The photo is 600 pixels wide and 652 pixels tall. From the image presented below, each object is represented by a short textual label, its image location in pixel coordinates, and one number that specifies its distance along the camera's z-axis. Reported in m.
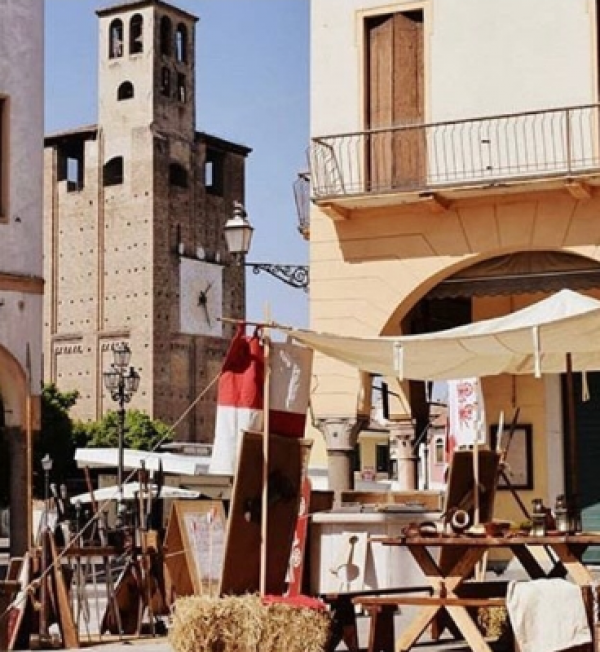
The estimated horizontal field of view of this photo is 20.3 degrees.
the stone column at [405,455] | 21.56
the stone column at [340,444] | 19.25
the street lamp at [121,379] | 27.28
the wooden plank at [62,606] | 13.32
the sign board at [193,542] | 12.80
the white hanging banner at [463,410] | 16.02
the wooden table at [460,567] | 10.57
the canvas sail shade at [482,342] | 11.07
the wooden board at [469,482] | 12.23
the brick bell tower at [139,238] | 85.12
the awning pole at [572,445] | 11.93
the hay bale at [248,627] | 10.29
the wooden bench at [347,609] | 11.41
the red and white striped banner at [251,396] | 10.74
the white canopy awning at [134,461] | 28.81
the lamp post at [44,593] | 13.50
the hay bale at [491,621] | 12.84
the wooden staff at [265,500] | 10.52
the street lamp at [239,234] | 17.22
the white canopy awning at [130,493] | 26.19
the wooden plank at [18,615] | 13.34
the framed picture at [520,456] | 20.42
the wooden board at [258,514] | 10.49
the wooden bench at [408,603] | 10.35
